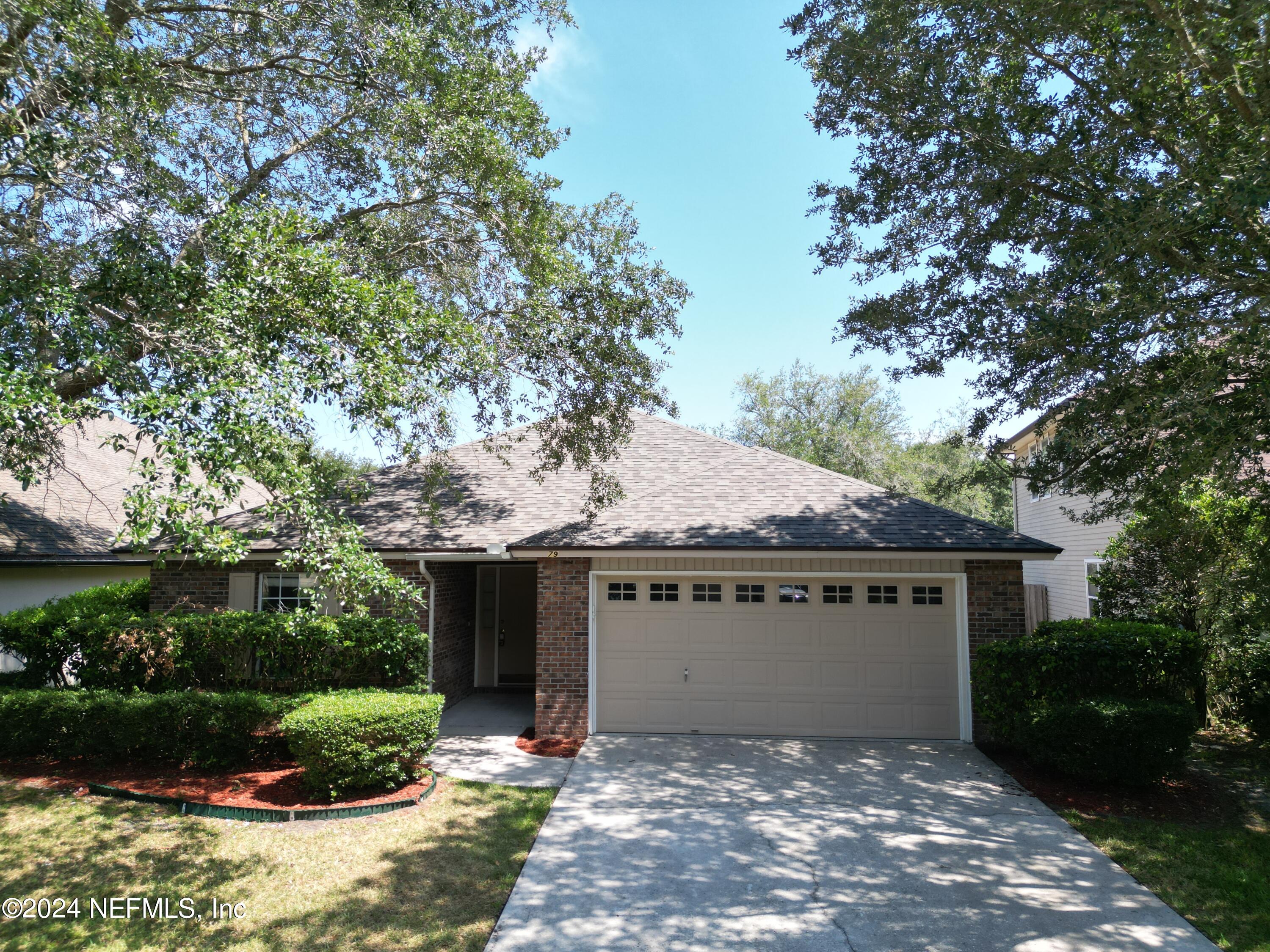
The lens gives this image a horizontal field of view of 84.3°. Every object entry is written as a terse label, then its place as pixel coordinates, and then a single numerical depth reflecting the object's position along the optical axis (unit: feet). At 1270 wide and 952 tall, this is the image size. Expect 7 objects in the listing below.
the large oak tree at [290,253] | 18.93
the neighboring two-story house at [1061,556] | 52.42
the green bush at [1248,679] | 31.24
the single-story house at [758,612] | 32.76
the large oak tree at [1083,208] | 20.27
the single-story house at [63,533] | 43.27
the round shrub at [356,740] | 23.75
